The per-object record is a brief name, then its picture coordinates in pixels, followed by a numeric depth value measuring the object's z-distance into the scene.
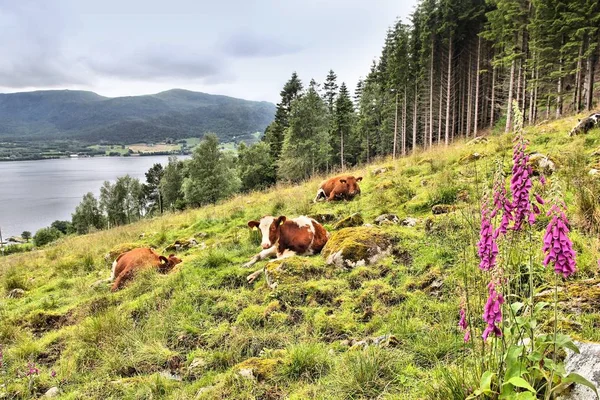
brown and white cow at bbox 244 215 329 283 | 7.31
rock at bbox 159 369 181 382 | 4.04
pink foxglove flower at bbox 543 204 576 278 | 1.84
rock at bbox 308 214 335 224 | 9.37
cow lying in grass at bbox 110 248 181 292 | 7.62
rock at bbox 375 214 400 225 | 7.58
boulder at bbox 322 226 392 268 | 6.04
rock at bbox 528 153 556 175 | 6.80
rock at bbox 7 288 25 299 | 8.60
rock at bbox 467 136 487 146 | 14.63
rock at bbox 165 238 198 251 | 10.00
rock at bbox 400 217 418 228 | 7.21
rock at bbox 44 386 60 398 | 4.14
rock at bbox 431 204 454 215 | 7.16
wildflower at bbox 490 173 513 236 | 2.21
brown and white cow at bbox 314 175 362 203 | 10.96
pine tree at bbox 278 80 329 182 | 42.56
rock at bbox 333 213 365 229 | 8.06
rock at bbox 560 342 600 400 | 2.04
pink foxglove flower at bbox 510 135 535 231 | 2.14
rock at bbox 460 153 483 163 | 10.70
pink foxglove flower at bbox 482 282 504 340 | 2.02
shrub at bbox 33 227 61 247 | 57.34
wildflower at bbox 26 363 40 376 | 4.32
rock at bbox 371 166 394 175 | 13.77
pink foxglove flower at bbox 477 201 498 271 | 2.25
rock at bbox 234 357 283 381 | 3.70
